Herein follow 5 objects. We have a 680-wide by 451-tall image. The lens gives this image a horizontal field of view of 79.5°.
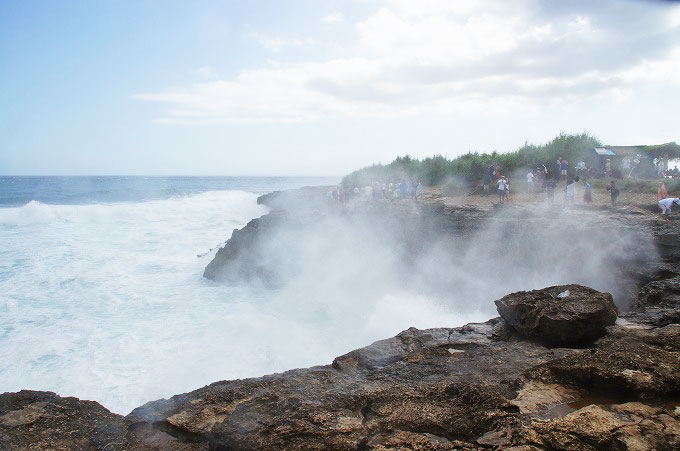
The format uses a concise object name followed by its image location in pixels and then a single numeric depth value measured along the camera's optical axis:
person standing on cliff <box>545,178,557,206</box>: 14.41
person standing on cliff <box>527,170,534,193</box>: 18.15
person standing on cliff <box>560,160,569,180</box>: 18.62
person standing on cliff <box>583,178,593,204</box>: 13.73
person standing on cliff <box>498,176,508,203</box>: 16.31
